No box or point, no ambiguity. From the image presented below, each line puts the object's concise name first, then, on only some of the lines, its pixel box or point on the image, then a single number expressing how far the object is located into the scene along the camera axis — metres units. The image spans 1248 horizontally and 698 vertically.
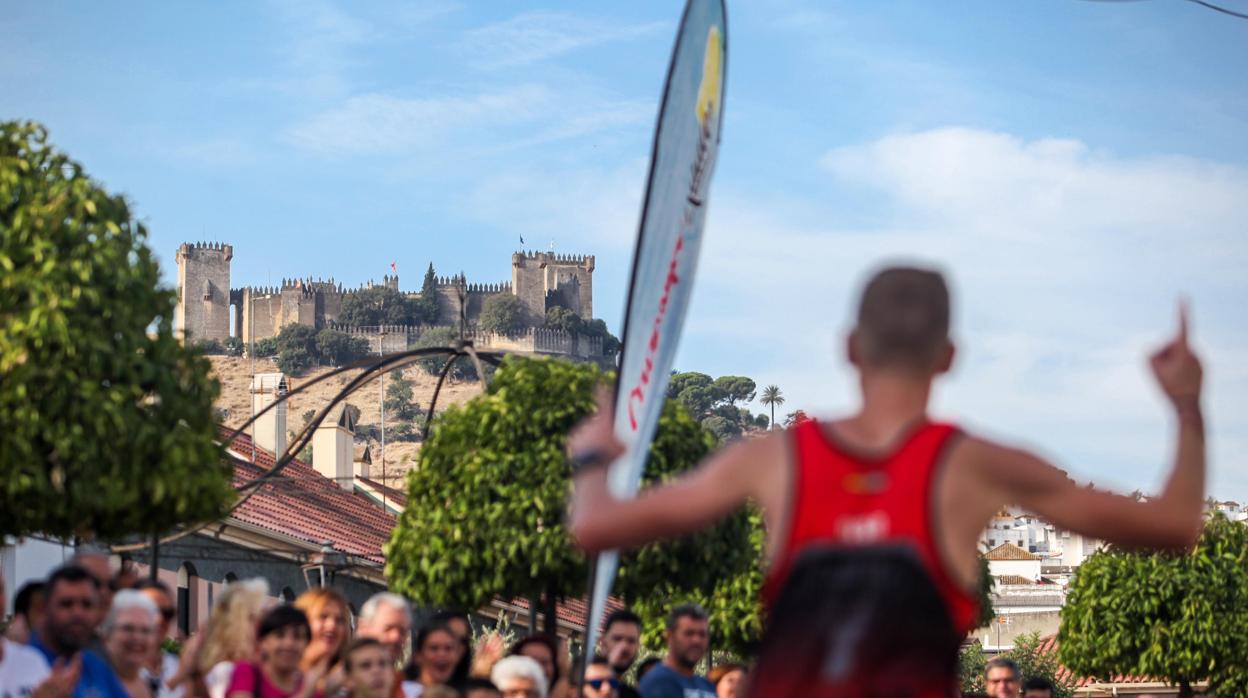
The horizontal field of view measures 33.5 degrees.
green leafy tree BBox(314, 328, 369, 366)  170.00
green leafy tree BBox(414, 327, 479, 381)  166.50
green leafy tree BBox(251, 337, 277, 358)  168.75
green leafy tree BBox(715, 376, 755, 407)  185.12
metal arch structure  17.08
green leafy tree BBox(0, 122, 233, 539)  10.19
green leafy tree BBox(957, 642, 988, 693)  59.93
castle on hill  173.62
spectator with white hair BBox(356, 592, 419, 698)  9.17
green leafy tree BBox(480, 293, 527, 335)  173.38
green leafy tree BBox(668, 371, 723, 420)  177.75
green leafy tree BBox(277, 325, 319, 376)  167.00
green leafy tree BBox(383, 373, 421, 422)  167.38
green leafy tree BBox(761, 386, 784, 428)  183.00
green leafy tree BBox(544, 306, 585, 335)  176.00
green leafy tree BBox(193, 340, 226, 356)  167.35
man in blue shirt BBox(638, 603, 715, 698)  9.59
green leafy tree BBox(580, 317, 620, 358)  177.50
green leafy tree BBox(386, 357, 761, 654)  14.60
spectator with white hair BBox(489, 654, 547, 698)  8.93
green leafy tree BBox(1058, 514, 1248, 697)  23.97
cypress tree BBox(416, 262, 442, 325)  177.38
